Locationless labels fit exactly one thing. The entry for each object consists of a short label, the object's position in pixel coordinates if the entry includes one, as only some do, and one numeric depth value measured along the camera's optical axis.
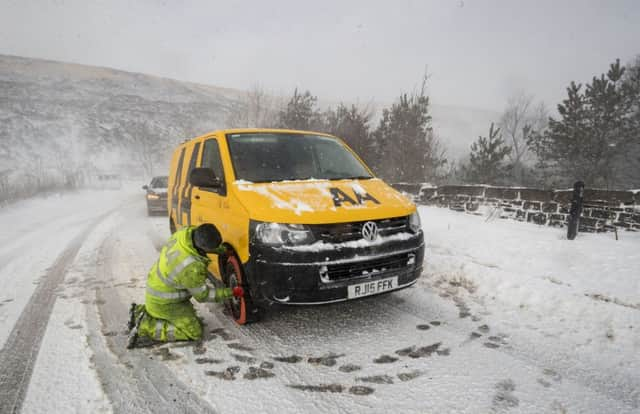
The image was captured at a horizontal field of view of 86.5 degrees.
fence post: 5.88
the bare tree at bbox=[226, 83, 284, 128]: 28.03
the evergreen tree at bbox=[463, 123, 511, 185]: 19.47
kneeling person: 2.90
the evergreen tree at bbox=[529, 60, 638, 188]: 18.77
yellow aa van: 2.77
